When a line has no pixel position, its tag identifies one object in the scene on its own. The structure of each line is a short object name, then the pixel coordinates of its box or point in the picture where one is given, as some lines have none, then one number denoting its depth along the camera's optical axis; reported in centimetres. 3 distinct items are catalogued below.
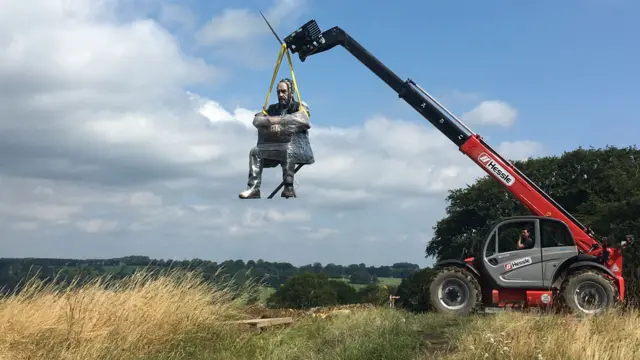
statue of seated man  773
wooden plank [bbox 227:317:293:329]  1040
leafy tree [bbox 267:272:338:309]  1627
